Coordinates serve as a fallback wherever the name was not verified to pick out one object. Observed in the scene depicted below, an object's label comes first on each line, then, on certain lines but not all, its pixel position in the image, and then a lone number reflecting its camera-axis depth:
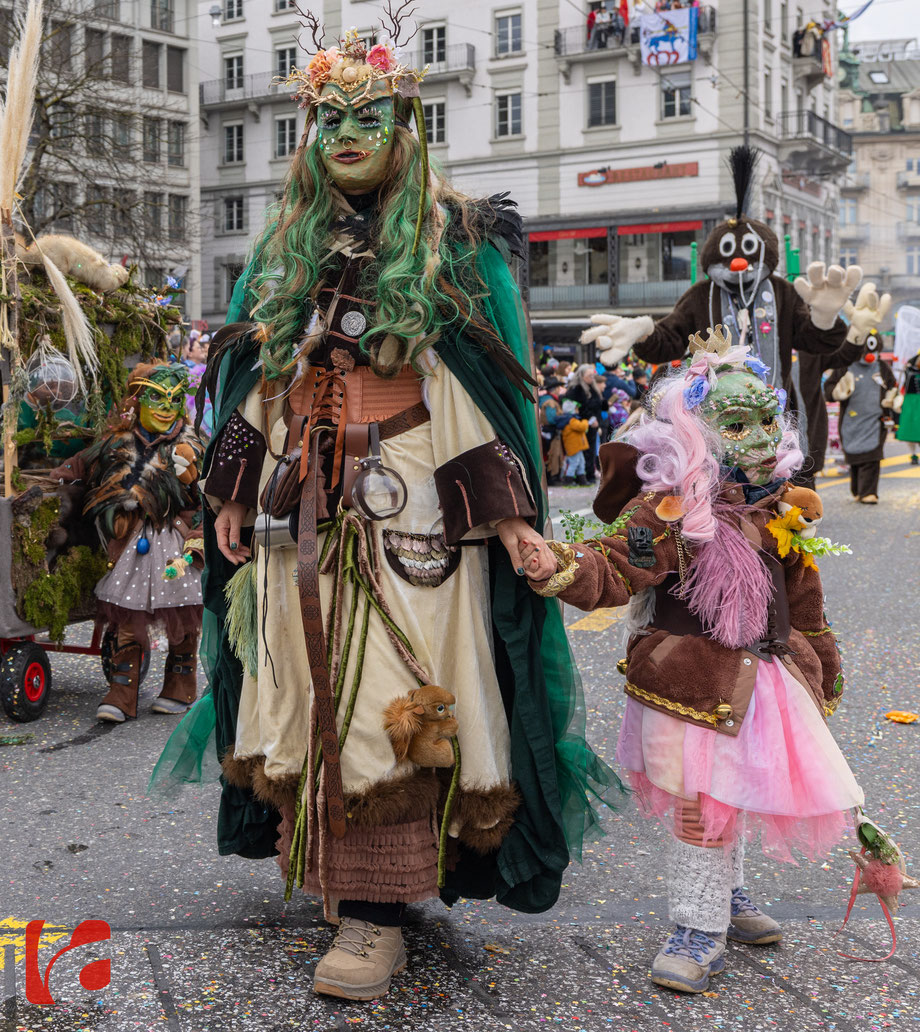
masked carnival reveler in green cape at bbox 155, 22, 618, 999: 2.78
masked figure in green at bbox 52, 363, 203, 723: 5.13
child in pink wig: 2.80
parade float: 4.92
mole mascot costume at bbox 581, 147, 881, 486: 6.63
